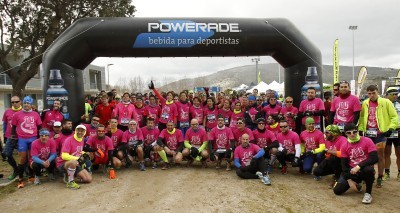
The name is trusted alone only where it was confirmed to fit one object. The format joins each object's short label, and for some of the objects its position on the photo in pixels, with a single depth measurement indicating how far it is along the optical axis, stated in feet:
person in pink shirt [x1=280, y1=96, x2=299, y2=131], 25.59
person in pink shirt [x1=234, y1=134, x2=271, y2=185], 21.06
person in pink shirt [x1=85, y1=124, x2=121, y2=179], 22.92
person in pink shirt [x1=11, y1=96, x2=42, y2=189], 21.40
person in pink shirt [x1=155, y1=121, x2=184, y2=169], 24.79
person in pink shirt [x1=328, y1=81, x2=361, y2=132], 20.15
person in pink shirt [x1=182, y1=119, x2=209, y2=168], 24.41
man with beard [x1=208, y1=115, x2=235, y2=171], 24.14
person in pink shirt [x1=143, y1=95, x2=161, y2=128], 28.81
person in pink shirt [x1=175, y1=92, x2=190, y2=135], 27.91
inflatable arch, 25.49
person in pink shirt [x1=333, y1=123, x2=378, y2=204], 16.92
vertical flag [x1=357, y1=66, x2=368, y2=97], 67.05
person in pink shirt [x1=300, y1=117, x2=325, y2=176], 22.22
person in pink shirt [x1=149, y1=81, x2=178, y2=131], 27.68
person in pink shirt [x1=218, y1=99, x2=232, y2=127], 27.61
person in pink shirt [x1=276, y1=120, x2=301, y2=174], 22.50
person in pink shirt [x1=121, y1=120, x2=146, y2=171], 24.31
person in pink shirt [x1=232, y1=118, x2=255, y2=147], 23.81
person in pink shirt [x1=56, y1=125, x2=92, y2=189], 20.22
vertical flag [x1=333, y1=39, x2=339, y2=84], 51.42
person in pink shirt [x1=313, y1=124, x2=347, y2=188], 19.52
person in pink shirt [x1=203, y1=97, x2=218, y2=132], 27.86
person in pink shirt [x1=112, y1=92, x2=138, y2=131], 26.40
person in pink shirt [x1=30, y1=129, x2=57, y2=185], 20.54
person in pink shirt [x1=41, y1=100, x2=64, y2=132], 24.30
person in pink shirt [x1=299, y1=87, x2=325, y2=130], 23.81
